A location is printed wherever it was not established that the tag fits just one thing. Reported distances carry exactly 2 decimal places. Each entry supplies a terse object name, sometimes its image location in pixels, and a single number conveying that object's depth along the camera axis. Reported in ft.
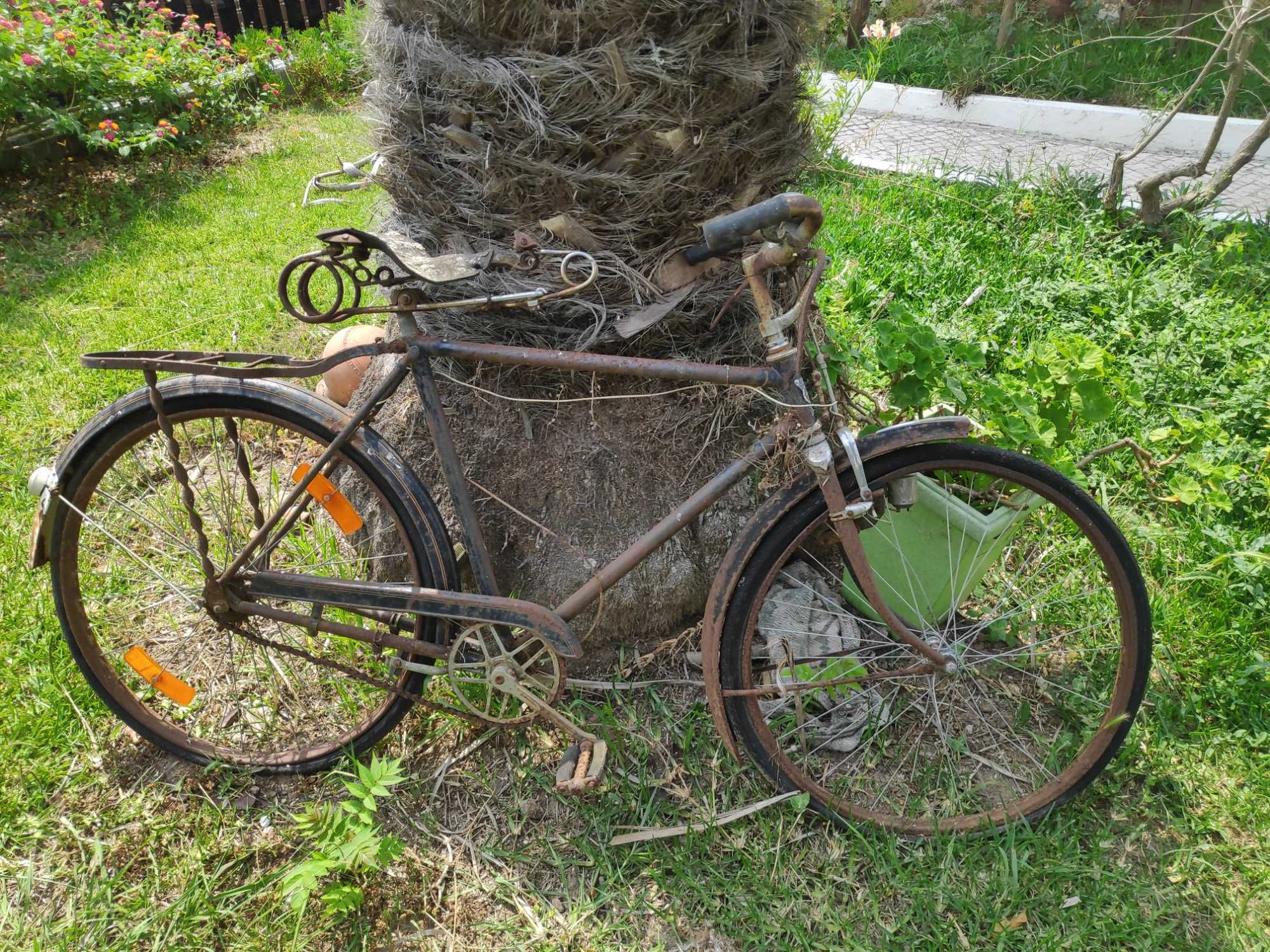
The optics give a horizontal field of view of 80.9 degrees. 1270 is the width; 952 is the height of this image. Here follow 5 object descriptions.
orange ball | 9.25
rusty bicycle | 5.71
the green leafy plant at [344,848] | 5.53
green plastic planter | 6.70
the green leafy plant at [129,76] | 15.71
